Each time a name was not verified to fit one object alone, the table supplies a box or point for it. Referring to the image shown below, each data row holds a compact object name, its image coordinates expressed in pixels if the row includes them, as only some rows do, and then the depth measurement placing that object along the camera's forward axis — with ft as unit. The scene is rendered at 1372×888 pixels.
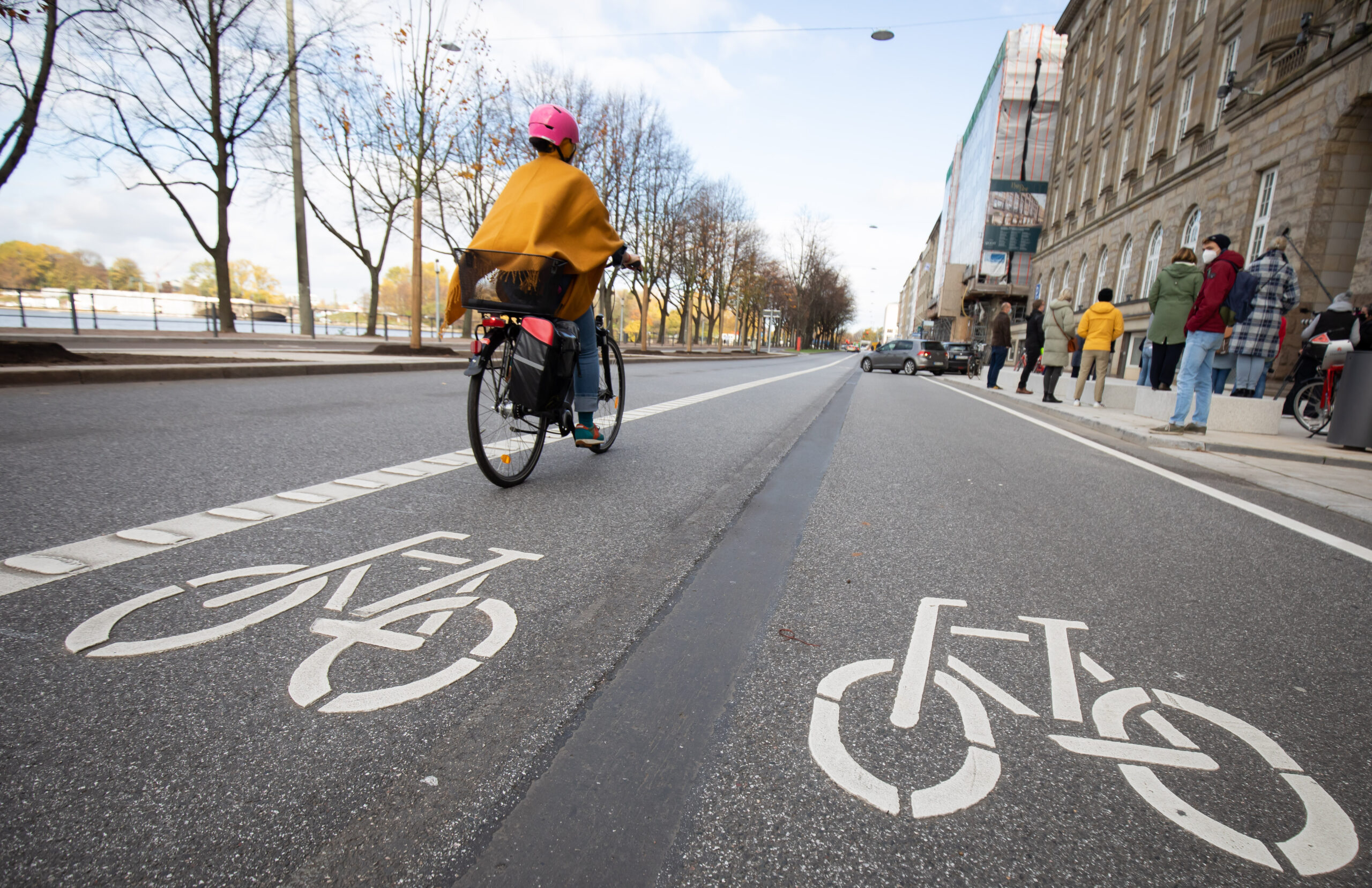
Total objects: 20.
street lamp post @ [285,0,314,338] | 63.52
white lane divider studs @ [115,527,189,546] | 8.55
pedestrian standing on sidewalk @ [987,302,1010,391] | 55.11
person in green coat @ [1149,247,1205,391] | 29.50
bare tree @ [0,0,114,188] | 30.76
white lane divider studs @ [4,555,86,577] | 7.45
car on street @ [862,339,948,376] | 95.86
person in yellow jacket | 38.63
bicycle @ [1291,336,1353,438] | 27.89
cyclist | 11.83
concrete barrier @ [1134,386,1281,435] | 27.66
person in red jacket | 24.21
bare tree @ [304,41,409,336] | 72.88
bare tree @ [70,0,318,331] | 60.59
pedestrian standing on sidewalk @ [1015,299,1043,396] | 49.49
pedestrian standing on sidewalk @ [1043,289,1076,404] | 42.52
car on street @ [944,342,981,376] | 99.30
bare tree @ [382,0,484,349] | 54.03
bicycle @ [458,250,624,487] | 11.77
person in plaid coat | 27.63
